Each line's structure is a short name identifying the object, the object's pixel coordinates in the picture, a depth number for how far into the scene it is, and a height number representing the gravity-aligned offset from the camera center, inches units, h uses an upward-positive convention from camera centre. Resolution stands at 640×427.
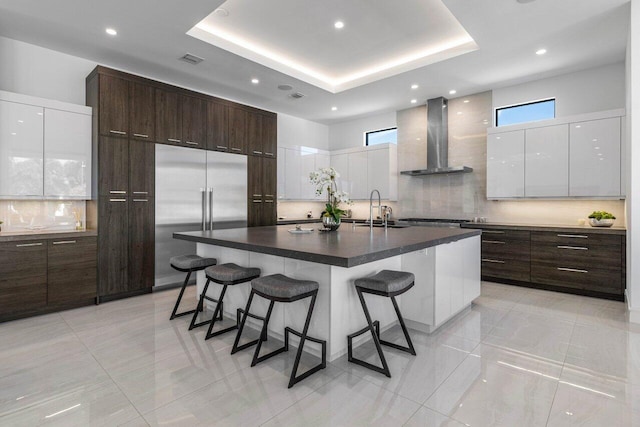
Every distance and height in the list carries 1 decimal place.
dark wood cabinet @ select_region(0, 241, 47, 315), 125.8 -24.7
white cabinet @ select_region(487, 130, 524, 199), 189.9 +28.7
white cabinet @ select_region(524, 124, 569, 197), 176.2 +28.4
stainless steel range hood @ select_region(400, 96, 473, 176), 223.8 +52.8
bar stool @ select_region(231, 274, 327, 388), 83.1 -20.9
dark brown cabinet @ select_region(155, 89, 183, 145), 168.6 +49.9
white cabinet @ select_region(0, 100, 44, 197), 134.0 +26.6
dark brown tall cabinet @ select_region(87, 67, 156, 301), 150.9 +15.2
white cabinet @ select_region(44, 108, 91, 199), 143.6 +26.5
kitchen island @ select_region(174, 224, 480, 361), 91.0 -18.0
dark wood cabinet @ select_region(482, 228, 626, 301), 155.2 -24.3
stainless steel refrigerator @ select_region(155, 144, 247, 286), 169.9 +9.6
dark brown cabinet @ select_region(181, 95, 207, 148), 178.4 +50.8
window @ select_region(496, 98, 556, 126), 192.1 +61.3
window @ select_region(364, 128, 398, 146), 262.5 +63.2
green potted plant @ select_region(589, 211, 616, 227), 162.4 -2.8
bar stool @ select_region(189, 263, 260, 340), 103.6 -20.0
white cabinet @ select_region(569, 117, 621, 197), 162.2 +28.1
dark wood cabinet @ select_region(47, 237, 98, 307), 136.8 -25.0
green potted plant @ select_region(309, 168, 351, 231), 131.1 +6.0
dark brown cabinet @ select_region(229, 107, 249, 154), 198.7 +51.2
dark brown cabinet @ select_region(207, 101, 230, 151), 188.7 +50.7
